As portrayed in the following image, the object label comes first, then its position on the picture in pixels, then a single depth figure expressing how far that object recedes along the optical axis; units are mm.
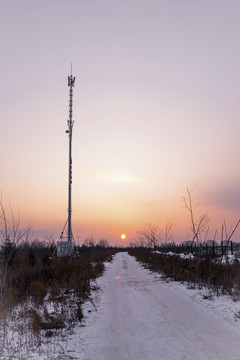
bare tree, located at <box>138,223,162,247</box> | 34419
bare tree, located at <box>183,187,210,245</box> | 17641
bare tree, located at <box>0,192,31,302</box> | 7568
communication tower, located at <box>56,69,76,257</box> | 29938
